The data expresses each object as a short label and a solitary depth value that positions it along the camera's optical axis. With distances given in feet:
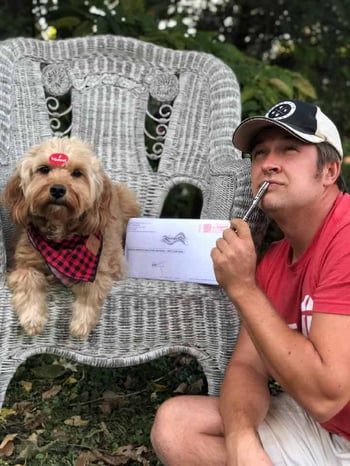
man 5.85
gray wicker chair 11.80
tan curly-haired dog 8.82
